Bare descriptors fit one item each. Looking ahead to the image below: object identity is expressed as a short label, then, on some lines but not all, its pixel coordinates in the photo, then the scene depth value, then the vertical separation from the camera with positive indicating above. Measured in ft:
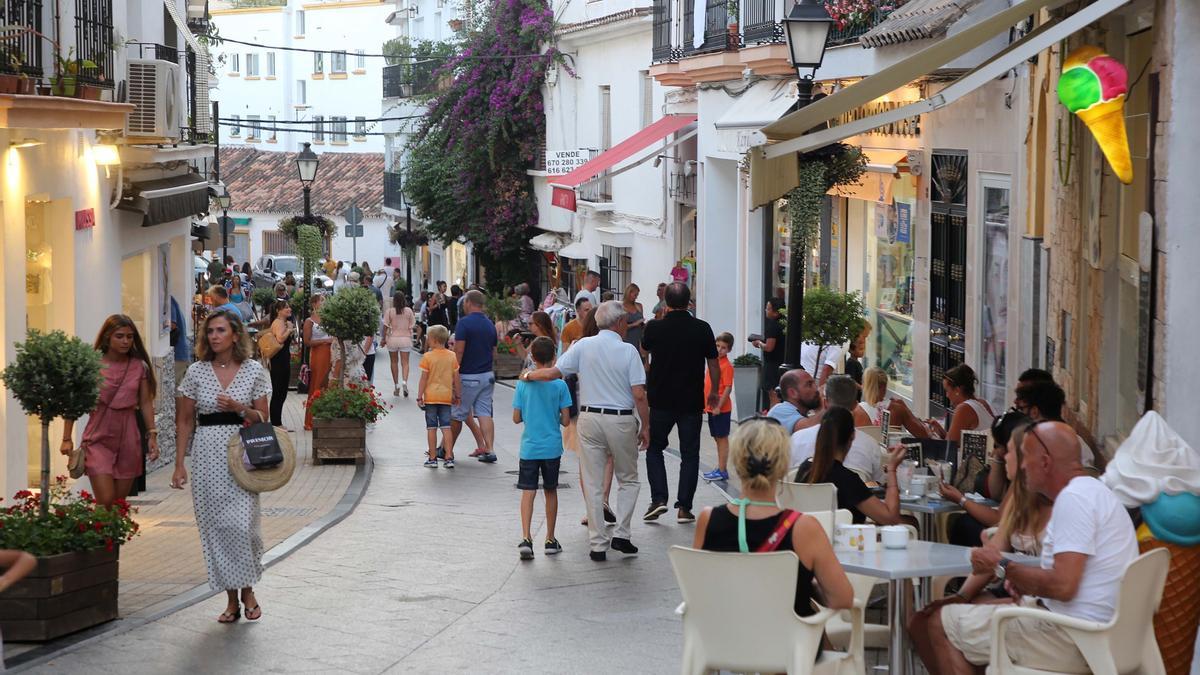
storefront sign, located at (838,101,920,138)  60.85 +5.29
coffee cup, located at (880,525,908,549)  24.66 -3.99
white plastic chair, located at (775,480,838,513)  27.89 -3.83
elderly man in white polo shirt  39.40 -3.45
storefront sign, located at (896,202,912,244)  63.10 +1.64
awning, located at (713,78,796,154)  74.18 +7.03
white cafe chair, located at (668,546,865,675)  21.09 -4.45
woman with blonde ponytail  21.34 -3.34
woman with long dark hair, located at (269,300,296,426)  66.74 -3.88
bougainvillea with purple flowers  128.57 +10.95
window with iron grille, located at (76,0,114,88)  46.42 +6.56
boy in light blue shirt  39.11 -4.00
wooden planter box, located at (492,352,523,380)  95.20 -5.67
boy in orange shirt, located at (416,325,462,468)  58.08 -4.28
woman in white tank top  38.74 -3.26
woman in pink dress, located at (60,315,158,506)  38.09 -3.33
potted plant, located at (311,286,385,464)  58.44 -5.34
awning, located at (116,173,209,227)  58.39 +2.51
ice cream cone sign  27.99 +2.81
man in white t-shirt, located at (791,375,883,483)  32.81 -3.57
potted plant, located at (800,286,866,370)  57.52 -1.78
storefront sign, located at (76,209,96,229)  49.77 +1.41
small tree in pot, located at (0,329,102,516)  32.53 -2.17
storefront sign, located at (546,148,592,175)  112.68 +7.14
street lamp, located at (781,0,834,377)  48.52 +6.60
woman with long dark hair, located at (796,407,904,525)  27.91 -3.49
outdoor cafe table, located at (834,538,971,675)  22.95 -4.19
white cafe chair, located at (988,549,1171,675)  20.68 -4.47
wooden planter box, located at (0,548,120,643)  29.81 -5.98
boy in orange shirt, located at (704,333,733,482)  52.11 -4.87
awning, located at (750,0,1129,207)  27.07 +3.22
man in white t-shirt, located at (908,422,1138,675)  21.06 -3.85
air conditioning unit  55.06 +5.56
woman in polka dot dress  32.01 -3.39
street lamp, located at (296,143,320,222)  99.66 +5.95
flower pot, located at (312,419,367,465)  58.44 -6.06
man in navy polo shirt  57.98 -3.60
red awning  96.17 +6.86
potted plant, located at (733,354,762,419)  67.62 -5.00
